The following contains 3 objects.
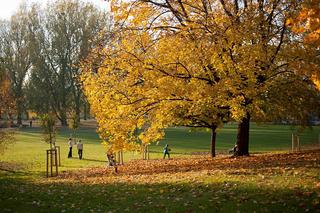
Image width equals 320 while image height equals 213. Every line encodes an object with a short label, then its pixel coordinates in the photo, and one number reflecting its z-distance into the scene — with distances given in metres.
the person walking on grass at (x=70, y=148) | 28.68
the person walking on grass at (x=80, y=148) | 27.00
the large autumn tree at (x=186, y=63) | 13.12
